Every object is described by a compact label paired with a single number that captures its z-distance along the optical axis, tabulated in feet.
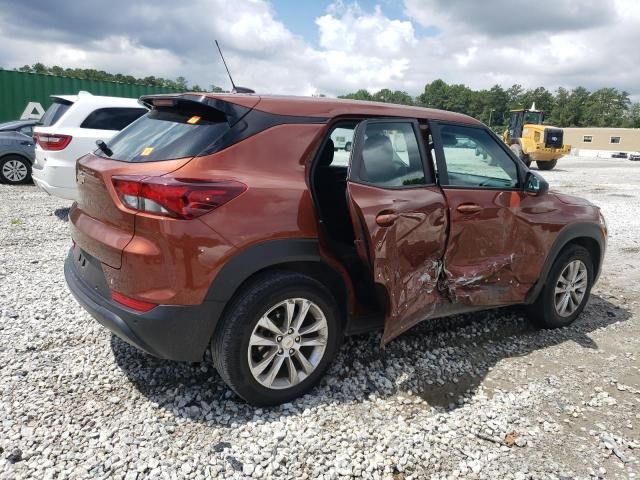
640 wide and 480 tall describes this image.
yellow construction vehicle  78.07
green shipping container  51.72
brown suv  8.23
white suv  22.57
